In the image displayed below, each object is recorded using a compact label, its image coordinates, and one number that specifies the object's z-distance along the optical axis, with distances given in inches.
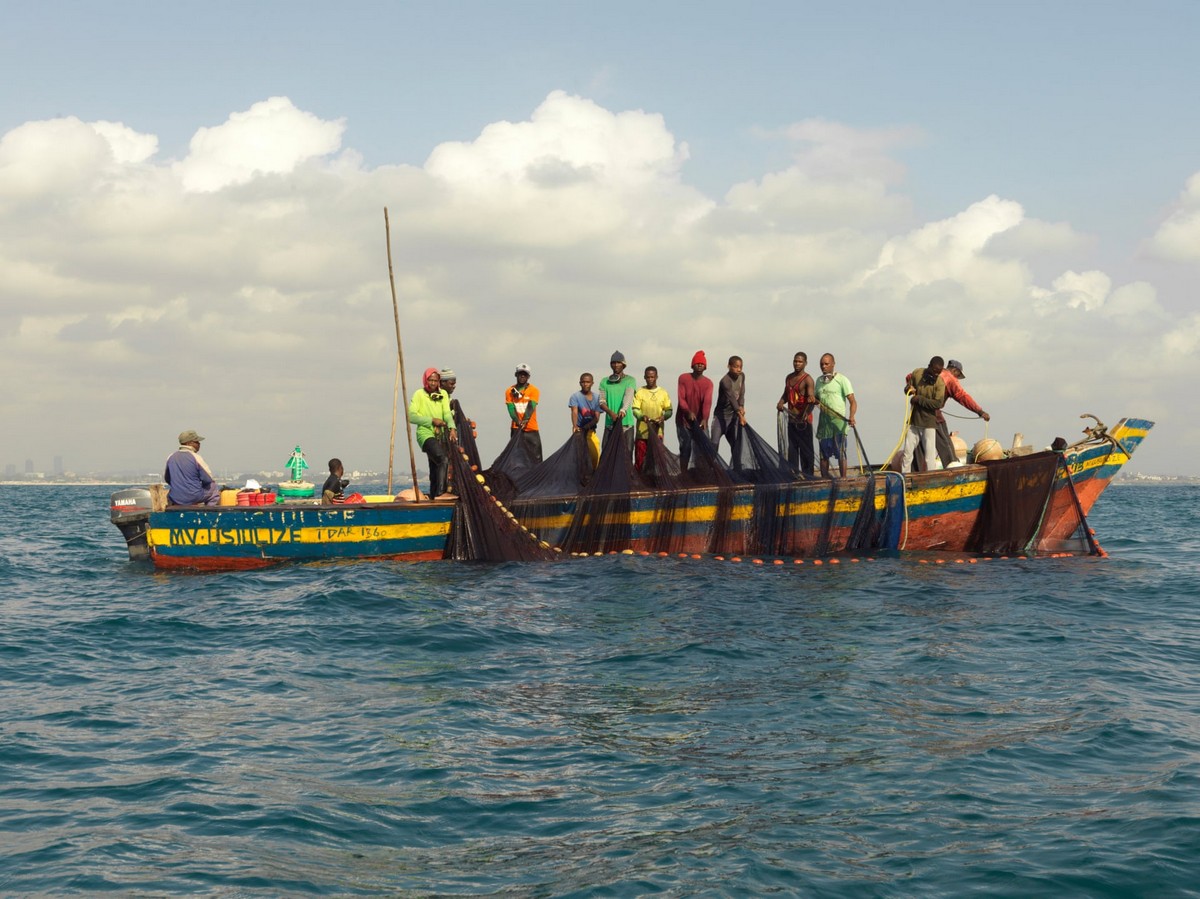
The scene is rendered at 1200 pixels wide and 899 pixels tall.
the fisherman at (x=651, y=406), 682.2
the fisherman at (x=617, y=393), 663.8
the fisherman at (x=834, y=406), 664.4
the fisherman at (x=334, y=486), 674.2
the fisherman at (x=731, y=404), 666.2
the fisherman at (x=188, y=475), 645.9
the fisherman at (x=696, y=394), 674.8
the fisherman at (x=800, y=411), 667.4
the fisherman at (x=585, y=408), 689.6
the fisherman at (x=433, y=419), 633.0
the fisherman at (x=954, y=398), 655.1
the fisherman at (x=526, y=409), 694.5
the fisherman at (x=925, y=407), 655.8
